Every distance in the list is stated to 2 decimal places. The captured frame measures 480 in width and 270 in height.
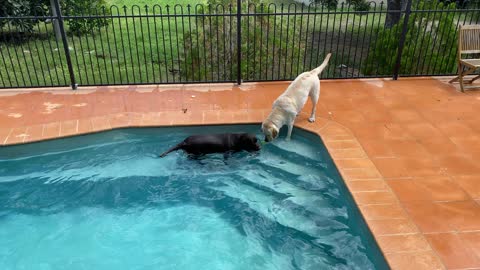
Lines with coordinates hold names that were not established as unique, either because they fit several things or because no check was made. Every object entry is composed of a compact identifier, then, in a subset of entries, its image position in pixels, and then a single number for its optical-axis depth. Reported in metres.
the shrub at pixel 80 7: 13.20
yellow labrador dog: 5.56
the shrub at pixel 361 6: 16.31
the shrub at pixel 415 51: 8.66
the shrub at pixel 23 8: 11.80
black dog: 5.41
